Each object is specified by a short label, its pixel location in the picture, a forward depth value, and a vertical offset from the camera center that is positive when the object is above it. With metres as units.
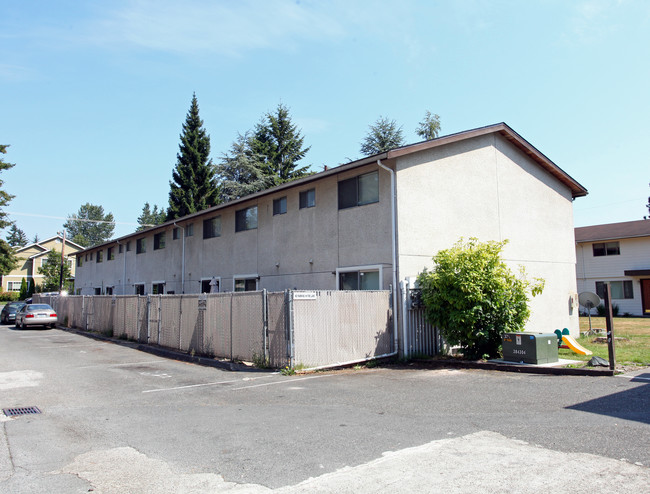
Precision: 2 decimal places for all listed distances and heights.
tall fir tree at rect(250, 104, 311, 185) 43.97 +12.91
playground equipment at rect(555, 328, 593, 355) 13.38 -1.70
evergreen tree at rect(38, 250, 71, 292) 57.66 +2.36
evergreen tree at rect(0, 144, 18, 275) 49.65 +4.80
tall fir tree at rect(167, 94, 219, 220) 46.56 +10.84
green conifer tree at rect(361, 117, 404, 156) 38.75 +11.71
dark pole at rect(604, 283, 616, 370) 9.98 -1.05
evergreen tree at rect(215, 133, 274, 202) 41.00 +10.13
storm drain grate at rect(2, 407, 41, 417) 7.82 -1.91
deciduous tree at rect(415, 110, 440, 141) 41.06 +13.20
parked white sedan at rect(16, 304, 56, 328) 26.22 -1.28
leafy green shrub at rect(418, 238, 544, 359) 12.27 -0.39
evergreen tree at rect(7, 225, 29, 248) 129.75 +14.59
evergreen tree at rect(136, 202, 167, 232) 123.11 +18.67
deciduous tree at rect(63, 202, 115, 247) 119.00 +15.73
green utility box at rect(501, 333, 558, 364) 11.29 -1.51
